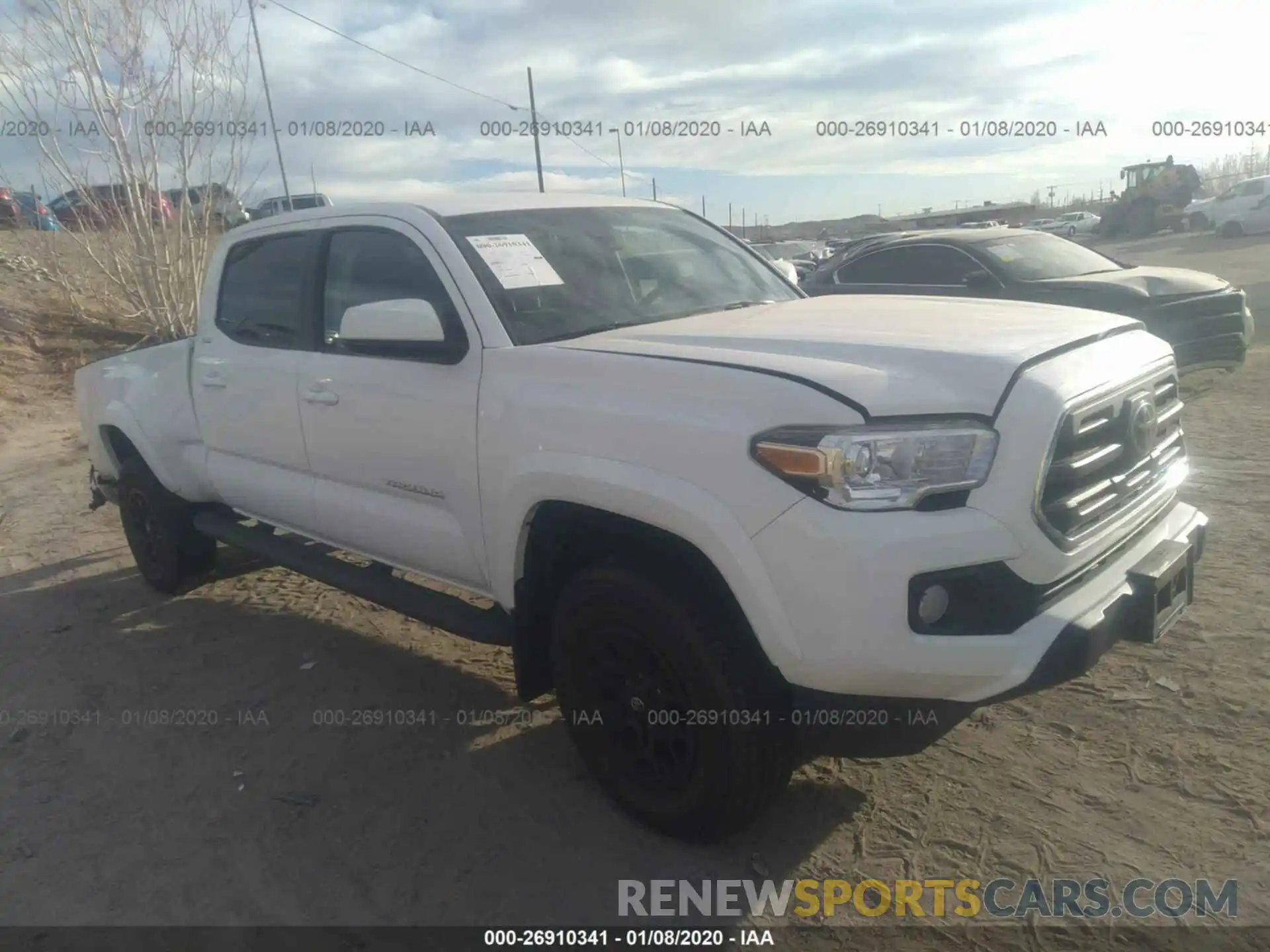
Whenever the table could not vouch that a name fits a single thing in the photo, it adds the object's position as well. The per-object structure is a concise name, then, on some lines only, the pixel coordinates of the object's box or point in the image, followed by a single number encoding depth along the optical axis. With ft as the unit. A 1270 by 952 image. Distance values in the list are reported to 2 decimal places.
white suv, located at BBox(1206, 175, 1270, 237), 91.45
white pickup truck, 7.47
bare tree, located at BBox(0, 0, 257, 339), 37.17
